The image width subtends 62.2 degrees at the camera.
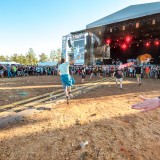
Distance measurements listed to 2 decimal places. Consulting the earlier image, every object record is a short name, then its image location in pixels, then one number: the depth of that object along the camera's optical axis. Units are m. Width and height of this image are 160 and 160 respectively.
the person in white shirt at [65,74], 5.54
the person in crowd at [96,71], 18.45
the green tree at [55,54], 67.62
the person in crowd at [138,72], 10.69
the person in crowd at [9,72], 18.00
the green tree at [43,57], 68.16
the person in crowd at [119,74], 9.23
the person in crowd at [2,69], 17.50
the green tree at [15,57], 62.58
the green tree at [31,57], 61.80
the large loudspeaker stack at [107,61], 22.02
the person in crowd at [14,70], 18.45
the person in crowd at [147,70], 17.16
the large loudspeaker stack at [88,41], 21.17
